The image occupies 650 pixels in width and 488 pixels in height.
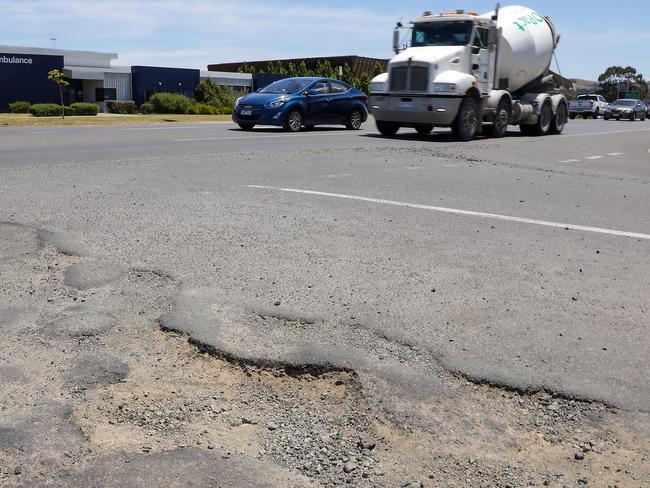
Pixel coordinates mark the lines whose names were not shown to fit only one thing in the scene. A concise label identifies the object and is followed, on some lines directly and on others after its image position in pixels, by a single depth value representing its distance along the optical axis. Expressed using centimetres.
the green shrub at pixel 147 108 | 4734
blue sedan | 2102
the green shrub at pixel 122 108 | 5100
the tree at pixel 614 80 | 10825
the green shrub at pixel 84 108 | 4403
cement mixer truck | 1826
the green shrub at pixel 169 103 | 4544
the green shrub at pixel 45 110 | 4028
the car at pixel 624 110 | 5022
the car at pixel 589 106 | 5284
